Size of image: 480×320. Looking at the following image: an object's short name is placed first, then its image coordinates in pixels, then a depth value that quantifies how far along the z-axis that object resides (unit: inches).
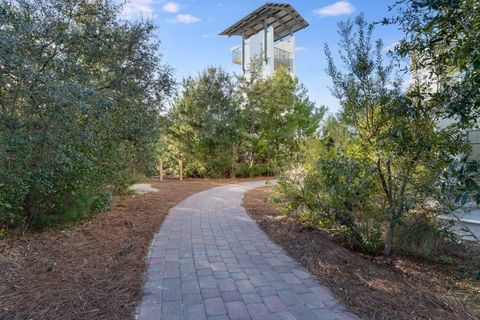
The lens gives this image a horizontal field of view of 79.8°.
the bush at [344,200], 142.6
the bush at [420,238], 159.0
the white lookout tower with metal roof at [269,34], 714.8
